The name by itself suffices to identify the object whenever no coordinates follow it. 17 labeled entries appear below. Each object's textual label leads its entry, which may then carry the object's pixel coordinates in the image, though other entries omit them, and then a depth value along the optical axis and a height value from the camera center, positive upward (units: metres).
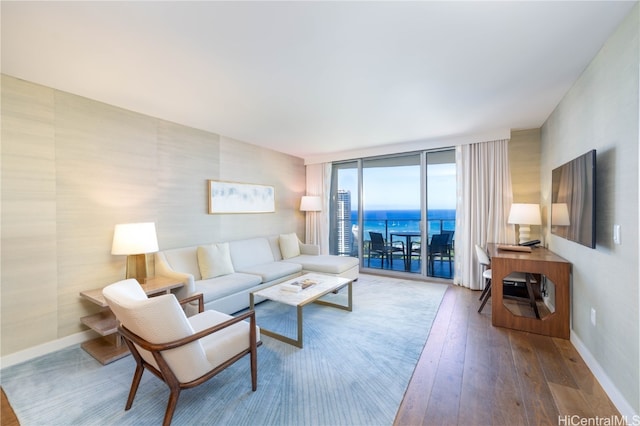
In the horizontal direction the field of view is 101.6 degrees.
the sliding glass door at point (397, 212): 4.72 -0.03
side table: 2.33 -1.06
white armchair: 1.44 -0.79
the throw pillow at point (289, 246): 4.81 -0.66
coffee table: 2.53 -0.90
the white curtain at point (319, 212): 5.75 +0.04
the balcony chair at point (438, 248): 4.76 -0.70
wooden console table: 2.61 -0.79
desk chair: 2.96 -0.79
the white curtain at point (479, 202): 4.02 +0.13
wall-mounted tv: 1.97 +0.09
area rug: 1.66 -1.30
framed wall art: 4.01 +0.22
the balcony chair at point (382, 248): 5.40 -0.79
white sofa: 3.08 -0.85
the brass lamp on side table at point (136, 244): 2.61 -0.33
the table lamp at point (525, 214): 3.51 -0.05
